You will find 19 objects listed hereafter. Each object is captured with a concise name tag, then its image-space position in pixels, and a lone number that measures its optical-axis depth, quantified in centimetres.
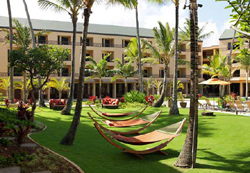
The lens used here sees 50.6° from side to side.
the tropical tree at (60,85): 3048
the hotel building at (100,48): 3822
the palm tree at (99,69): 2919
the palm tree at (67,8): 1644
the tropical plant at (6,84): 2979
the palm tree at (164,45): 2186
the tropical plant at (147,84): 3531
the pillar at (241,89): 4500
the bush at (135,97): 2406
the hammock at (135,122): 1132
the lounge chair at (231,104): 1790
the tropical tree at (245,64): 3659
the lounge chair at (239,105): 1757
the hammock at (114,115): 1433
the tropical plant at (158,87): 3591
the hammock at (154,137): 756
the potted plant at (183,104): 2162
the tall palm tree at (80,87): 870
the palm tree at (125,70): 3309
